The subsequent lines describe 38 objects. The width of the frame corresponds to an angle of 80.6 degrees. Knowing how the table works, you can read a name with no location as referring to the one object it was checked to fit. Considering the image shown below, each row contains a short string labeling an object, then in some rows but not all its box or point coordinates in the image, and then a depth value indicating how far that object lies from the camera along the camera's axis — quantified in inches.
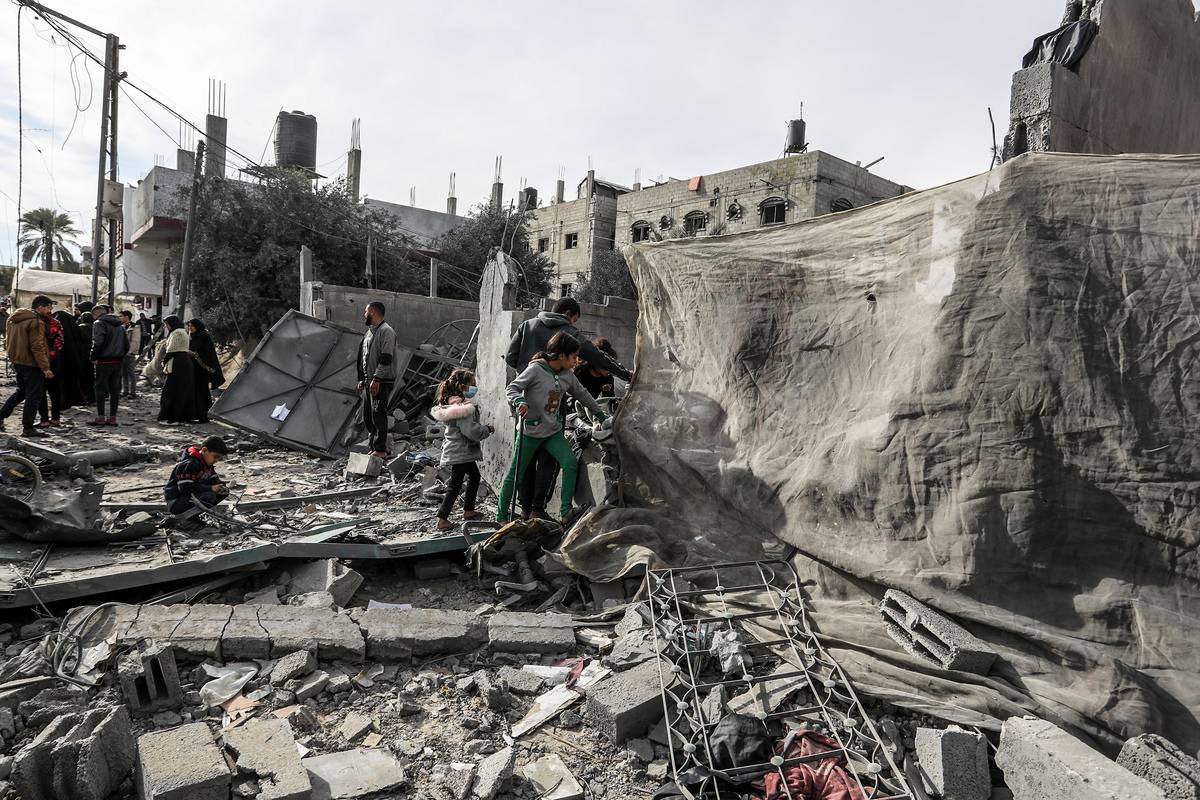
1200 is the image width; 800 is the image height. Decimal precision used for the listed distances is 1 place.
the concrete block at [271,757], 99.0
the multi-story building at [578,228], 1201.4
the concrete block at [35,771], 94.6
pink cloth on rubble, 98.3
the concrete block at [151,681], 120.6
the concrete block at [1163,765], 86.4
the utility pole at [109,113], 533.0
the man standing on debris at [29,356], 285.0
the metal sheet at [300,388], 329.7
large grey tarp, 110.4
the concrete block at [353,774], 103.7
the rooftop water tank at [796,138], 1061.8
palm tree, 1633.9
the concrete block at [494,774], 103.6
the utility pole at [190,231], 532.4
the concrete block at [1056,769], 84.1
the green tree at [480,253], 861.8
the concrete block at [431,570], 190.4
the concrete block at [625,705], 118.0
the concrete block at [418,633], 141.9
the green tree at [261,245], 617.0
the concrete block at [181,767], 94.7
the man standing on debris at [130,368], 428.5
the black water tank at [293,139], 1099.9
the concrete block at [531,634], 144.8
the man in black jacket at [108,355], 328.6
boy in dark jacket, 190.4
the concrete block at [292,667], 130.3
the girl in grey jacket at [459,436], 194.2
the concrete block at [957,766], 99.5
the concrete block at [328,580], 170.9
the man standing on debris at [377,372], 265.9
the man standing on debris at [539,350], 198.5
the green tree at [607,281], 1017.5
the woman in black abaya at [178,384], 357.8
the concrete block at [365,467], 273.3
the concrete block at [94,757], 95.9
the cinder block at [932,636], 113.7
